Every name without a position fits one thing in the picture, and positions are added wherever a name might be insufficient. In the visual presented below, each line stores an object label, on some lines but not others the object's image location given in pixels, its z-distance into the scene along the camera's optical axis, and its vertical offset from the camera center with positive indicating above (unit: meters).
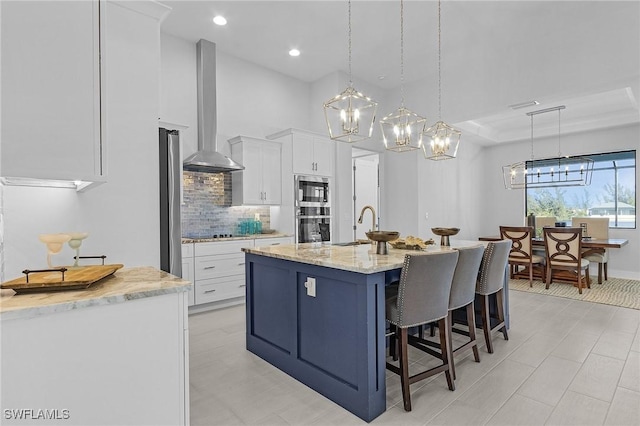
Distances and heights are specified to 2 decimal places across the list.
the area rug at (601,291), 4.71 -1.25
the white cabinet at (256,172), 4.88 +0.60
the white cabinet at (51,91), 1.38 +0.53
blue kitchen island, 2.06 -0.72
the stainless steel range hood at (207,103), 4.62 +1.51
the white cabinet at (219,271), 4.23 -0.73
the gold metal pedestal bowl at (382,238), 2.56 -0.19
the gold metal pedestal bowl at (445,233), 3.13 -0.20
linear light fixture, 6.80 +0.76
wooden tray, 1.39 -0.27
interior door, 7.75 +0.61
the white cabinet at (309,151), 5.17 +0.96
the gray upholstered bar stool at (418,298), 2.10 -0.55
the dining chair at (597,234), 5.79 -0.46
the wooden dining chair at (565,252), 5.23 -0.66
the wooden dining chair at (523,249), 5.67 -0.66
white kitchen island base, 1.21 -0.57
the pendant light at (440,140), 3.50 +0.74
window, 6.50 +0.29
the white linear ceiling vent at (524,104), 4.50 +1.42
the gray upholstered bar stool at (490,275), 2.91 -0.55
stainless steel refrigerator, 2.96 +0.20
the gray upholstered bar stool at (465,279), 2.47 -0.50
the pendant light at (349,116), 2.70 +0.79
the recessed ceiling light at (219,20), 4.11 +2.35
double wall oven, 5.20 +0.06
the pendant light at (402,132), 3.15 +0.75
